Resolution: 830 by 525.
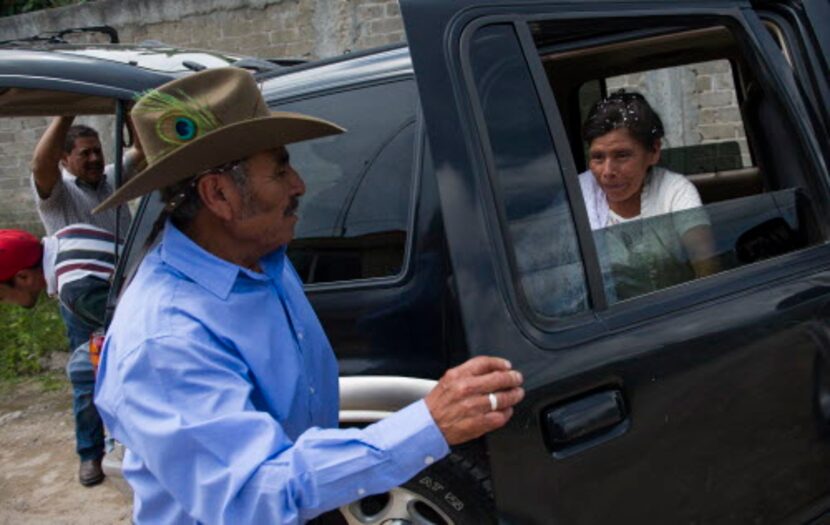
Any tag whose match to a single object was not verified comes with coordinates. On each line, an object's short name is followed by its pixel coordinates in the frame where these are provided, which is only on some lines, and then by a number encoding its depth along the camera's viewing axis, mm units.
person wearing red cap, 3248
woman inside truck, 2719
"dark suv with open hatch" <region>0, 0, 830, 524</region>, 1729
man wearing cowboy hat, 1363
